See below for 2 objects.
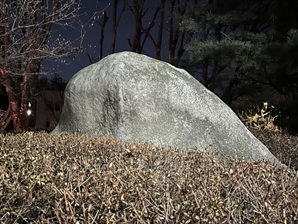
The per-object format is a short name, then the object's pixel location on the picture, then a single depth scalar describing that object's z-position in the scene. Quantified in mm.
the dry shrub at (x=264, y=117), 7934
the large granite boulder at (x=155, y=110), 4605
